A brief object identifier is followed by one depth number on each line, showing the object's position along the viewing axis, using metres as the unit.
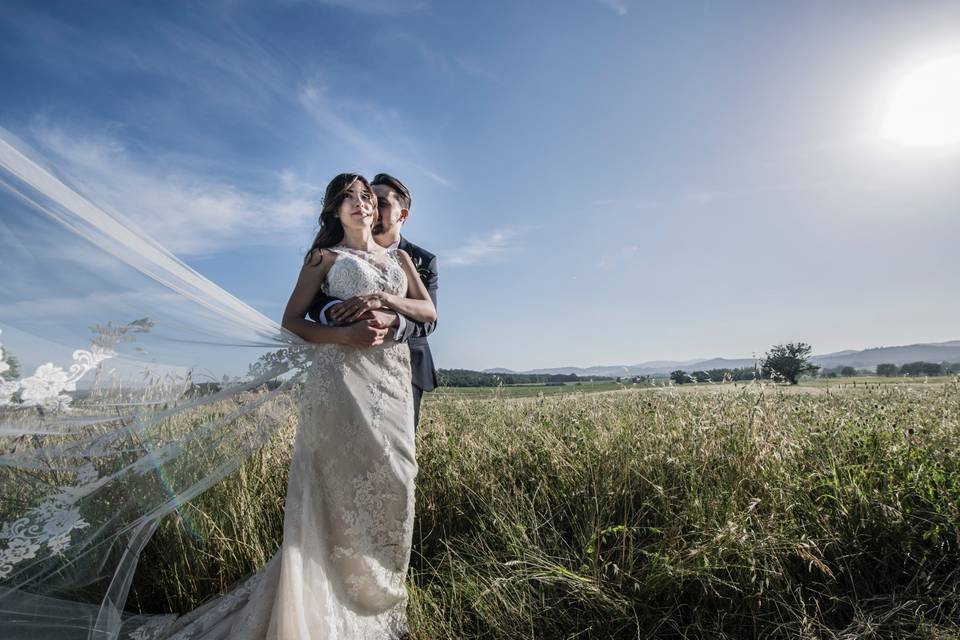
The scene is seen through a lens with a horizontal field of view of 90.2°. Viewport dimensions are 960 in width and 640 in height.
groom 3.51
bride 2.56
